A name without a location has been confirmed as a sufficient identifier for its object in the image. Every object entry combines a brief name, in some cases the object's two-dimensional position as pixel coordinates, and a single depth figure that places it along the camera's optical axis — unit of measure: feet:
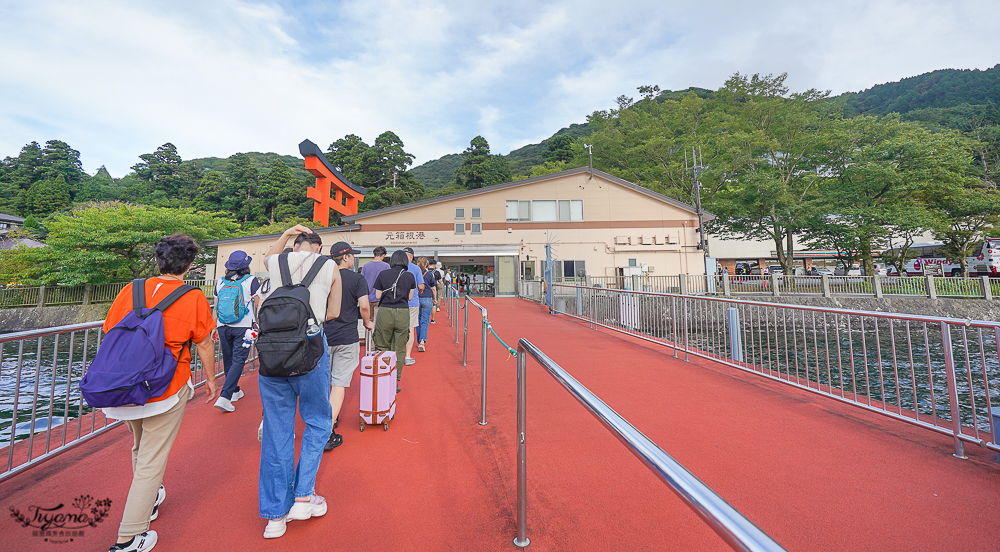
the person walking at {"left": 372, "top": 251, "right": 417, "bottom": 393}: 15.02
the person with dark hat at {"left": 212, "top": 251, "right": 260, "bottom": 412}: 13.47
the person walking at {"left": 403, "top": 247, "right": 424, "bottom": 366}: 18.84
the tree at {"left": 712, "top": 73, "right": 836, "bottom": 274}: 80.69
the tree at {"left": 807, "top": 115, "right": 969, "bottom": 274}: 68.39
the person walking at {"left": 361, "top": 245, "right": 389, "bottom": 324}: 16.60
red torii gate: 55.47
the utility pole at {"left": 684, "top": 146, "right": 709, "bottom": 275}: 72.57
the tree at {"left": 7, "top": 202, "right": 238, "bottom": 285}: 64.64
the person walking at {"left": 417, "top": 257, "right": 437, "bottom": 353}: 23.43
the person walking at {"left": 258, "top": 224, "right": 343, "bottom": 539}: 7.02
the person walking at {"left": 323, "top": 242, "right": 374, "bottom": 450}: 10.28
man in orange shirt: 6.43
